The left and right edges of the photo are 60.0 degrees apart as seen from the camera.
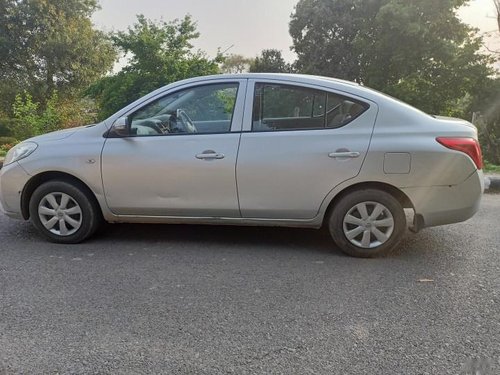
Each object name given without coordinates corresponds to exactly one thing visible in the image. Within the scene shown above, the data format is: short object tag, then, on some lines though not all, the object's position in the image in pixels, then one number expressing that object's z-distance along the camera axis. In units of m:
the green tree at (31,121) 14.45
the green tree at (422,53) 18.05
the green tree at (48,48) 24.08
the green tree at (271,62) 28.73
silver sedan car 3.74
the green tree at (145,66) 14.77
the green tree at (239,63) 44.13
